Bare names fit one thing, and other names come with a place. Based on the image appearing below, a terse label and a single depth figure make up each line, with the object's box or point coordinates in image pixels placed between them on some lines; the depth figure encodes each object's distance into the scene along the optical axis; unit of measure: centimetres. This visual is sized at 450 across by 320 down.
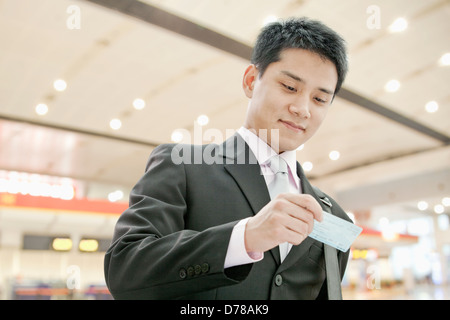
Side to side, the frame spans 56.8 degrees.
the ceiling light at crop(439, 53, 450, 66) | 732
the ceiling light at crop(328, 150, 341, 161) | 1273
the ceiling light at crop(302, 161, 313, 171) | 1371
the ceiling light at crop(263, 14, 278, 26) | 611
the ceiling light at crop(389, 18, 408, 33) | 625
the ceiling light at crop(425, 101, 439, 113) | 935
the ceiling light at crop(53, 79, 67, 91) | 774
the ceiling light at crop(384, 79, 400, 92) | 821
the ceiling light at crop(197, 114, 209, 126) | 995
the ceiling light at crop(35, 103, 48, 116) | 868
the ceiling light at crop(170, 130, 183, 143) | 1092
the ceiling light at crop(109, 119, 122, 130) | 981
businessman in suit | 76
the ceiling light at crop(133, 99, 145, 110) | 885
